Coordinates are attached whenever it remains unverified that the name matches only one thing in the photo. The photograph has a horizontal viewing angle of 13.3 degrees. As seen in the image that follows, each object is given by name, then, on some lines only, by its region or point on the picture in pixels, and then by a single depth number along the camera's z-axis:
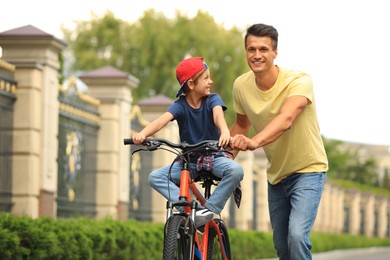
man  10.27
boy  10.20
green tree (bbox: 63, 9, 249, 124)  73.43
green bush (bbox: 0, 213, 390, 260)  15.61
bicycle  9.43
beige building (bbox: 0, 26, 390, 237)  21.41
